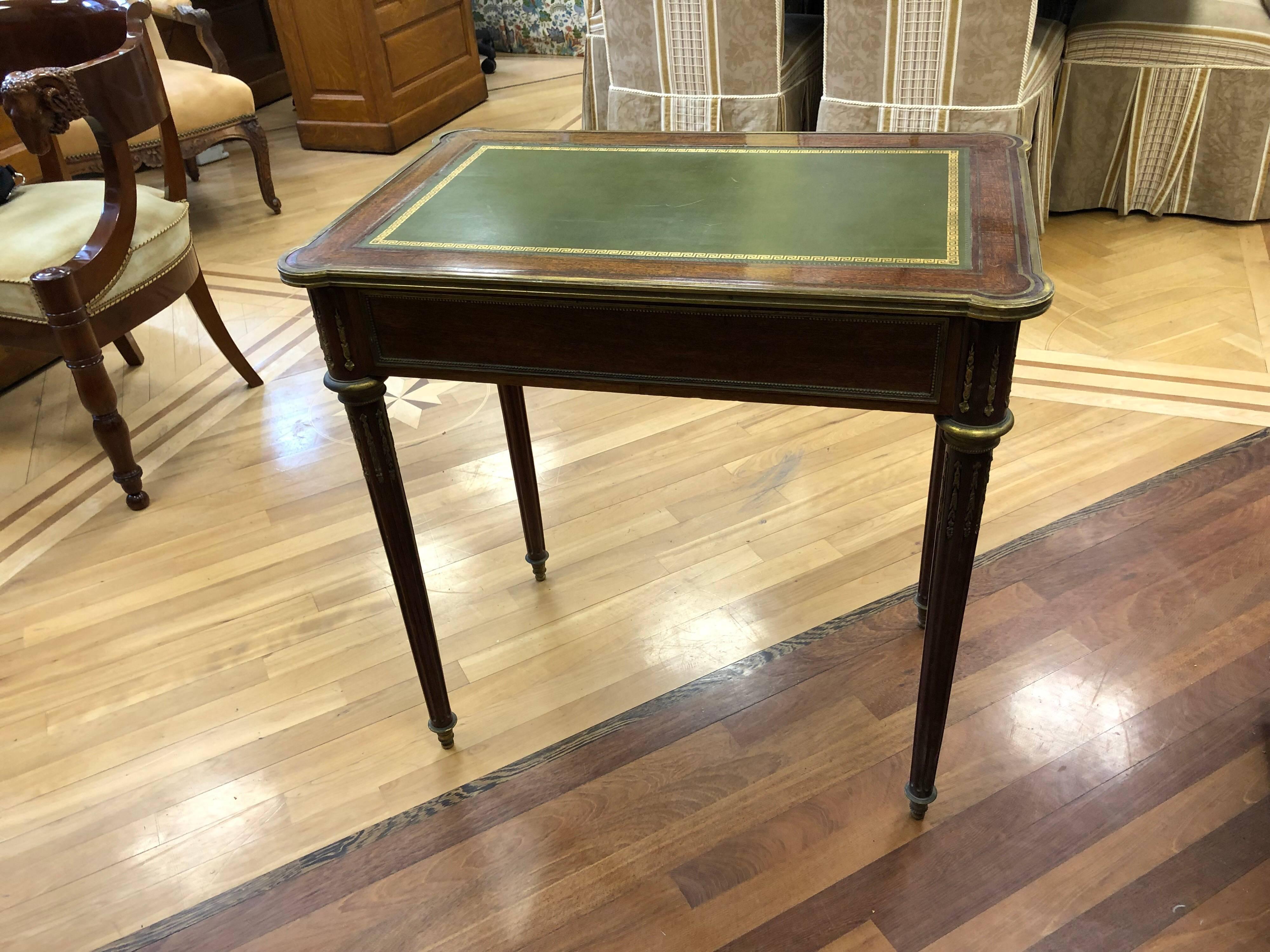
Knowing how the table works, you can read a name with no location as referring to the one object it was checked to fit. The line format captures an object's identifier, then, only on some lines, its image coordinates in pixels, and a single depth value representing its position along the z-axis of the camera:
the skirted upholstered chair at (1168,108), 2.65
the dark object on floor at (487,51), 5.09
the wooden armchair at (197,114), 2.88
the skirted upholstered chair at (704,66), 2.46
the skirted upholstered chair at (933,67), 2.27
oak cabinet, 3.76
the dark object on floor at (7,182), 2.06
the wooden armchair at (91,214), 1.72
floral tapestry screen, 5.24
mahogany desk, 0.89
